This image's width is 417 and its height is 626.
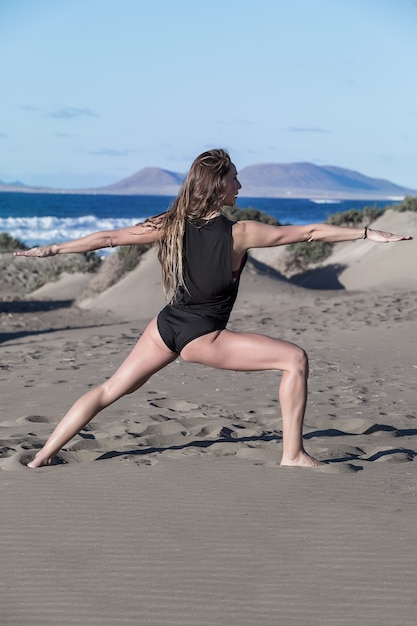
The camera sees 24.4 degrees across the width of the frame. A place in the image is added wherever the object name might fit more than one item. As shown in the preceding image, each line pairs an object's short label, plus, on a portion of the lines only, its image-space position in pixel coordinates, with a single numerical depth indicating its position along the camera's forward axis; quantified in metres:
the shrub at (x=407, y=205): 28.77
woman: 5.31
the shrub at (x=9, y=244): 32.41
